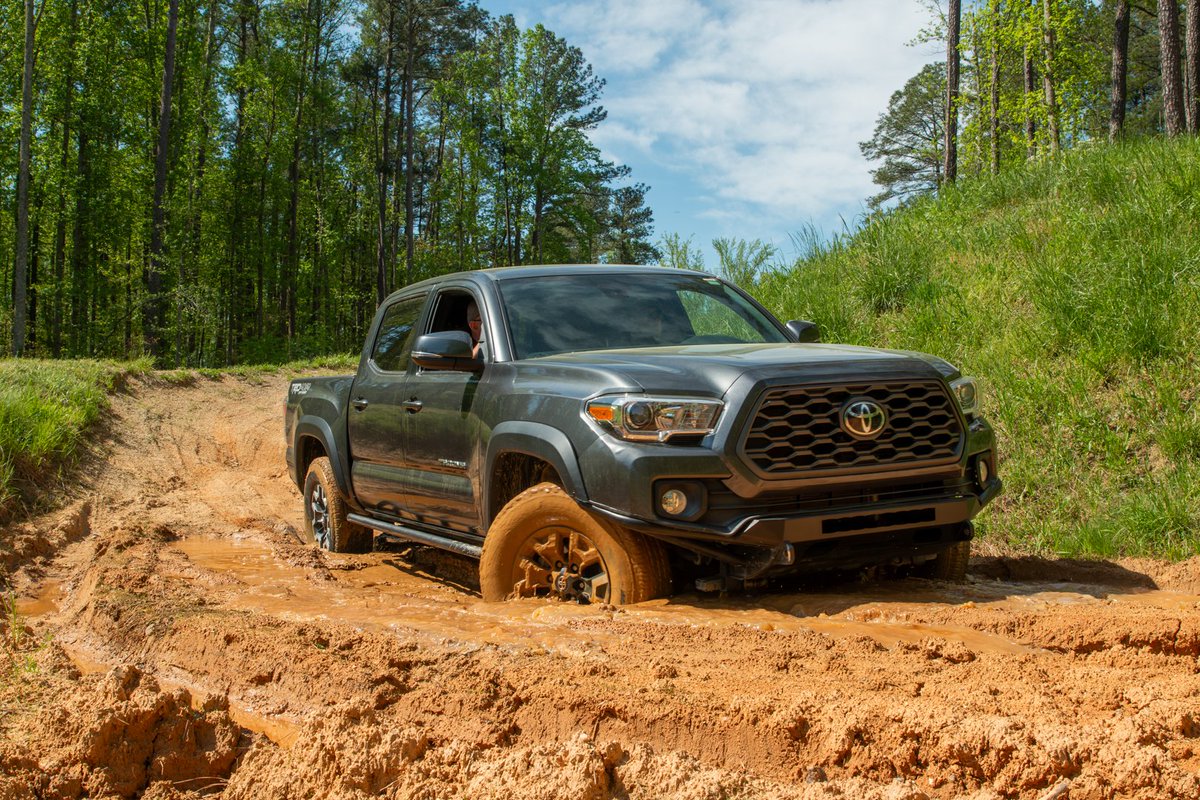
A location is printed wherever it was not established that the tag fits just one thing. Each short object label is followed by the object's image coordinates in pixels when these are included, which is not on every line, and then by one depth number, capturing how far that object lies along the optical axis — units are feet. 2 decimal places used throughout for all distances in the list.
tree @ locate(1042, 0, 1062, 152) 83.71
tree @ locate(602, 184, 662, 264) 176.45
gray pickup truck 13.62
